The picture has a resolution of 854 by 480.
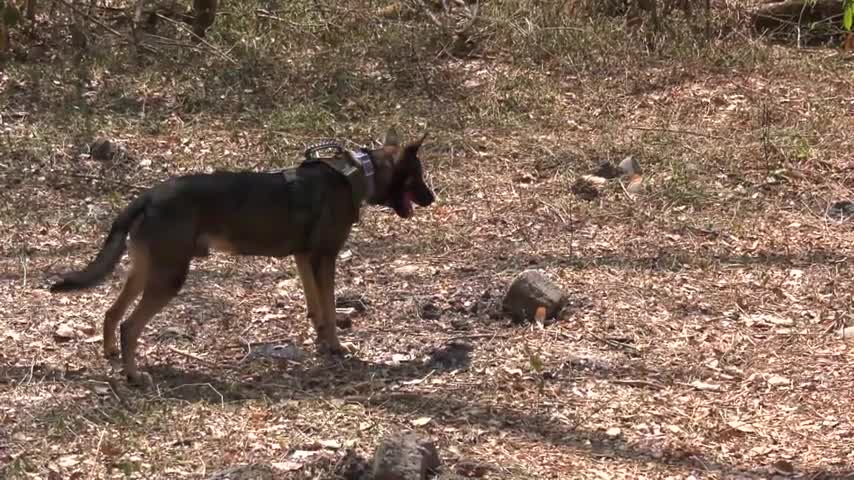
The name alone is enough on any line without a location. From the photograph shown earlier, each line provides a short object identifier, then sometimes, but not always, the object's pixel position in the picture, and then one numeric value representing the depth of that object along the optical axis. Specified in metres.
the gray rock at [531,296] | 11.41
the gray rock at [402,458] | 8.13
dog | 9.91
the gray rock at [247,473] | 8.45
